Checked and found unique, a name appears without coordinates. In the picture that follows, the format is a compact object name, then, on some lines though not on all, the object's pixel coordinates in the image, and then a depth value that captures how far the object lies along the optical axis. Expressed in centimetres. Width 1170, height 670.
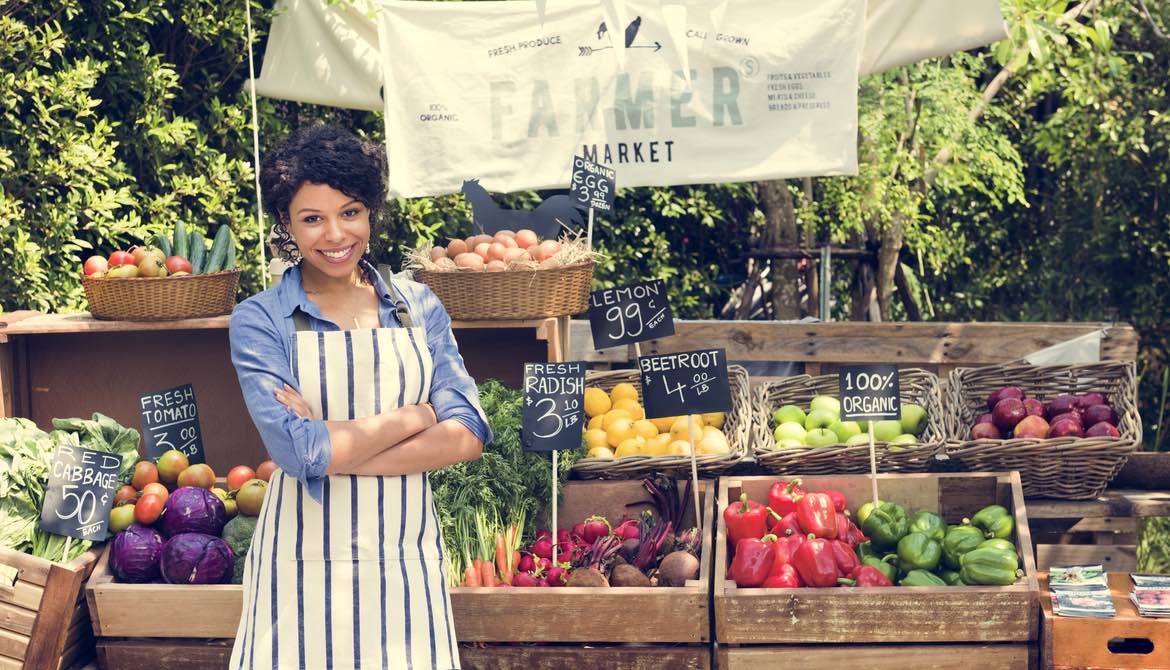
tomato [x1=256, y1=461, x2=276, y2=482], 397
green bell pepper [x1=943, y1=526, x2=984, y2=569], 353
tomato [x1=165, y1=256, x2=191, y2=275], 407
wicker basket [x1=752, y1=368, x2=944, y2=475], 408
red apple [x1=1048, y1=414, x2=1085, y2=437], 414
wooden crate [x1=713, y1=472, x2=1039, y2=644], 333
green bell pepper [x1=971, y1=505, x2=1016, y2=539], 367
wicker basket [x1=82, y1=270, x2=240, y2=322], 400
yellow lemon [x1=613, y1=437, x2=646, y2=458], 420
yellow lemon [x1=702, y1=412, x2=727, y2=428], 454
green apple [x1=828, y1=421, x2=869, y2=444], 439
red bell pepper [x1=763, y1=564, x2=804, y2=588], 342
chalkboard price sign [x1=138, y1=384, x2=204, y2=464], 399
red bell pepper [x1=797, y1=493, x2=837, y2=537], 368
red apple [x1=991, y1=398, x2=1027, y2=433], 428
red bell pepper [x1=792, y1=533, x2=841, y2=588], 342
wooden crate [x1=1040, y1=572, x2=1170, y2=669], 330
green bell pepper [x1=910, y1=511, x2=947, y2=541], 364
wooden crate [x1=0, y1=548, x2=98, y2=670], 339
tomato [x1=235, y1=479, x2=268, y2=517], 383
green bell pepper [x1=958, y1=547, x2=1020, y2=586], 337
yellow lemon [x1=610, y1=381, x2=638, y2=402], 463
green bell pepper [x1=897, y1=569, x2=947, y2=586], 345
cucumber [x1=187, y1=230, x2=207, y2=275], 415
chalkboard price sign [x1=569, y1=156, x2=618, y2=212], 425
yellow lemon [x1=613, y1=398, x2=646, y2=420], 452
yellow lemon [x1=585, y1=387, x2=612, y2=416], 460
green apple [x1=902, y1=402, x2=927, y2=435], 442
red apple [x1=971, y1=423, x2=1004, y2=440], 425
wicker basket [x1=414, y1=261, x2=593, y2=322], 400
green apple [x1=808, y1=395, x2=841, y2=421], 453
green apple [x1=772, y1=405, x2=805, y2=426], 450
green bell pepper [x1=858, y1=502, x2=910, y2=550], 371
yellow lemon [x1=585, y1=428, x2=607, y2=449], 429
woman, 252
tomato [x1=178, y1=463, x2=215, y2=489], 392
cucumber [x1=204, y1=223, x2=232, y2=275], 413
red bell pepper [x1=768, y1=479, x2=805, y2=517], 379
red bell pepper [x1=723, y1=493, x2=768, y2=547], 370
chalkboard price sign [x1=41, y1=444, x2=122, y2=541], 357
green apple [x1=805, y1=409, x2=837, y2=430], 447
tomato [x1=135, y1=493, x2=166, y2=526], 372
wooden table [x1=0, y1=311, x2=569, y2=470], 457
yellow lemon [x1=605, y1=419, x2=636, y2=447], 432
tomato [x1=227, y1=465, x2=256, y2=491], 397
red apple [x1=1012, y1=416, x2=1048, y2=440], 416
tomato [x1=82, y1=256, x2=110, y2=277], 405
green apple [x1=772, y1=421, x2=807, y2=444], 436
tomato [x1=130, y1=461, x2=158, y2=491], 392
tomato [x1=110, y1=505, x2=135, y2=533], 374
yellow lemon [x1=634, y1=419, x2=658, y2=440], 434
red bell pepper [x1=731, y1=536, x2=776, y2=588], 346
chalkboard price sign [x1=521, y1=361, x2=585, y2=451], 356
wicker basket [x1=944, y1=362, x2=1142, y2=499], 405
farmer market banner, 481
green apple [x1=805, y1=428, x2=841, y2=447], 429
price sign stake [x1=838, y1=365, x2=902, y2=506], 371
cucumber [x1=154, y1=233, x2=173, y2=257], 414
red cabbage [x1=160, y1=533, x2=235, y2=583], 355
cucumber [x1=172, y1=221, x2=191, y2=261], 413
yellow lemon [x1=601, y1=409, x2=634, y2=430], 440
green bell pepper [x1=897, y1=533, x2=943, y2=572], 354
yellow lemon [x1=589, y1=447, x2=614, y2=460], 419
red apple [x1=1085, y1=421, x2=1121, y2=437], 413
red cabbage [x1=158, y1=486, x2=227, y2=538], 373
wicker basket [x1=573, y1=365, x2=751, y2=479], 406
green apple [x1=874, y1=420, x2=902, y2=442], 435
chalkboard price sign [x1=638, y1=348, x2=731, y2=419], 374
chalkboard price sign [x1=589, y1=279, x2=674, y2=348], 393
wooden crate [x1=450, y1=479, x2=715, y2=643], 338
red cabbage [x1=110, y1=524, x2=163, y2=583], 358
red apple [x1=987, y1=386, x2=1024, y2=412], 440
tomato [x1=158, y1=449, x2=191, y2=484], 396
